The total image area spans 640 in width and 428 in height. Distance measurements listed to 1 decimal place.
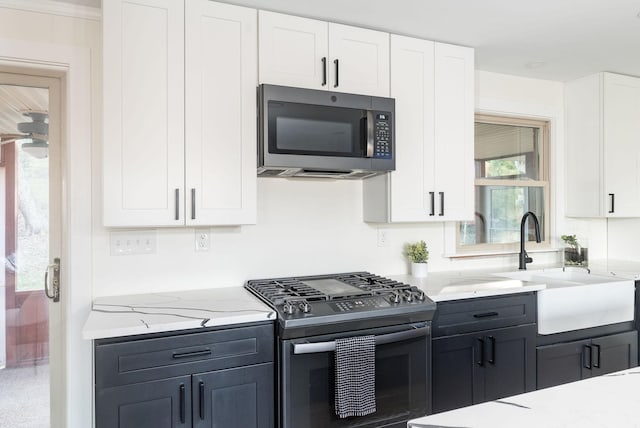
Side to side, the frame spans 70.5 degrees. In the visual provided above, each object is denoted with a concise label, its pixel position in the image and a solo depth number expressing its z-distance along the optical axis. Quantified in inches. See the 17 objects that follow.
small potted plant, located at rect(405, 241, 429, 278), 113.0
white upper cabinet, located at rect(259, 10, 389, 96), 90.2
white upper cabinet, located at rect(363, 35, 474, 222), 103.3
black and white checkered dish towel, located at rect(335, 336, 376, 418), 77.0
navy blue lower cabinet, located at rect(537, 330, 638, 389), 103.1
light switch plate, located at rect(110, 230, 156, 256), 90.7
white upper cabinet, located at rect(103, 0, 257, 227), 79.9
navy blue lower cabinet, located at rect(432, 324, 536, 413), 92.7
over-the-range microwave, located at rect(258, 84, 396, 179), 87.4
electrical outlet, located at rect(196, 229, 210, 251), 97.0
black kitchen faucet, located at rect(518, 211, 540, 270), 123.5
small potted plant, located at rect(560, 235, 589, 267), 133.0
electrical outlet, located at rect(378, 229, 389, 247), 114.7
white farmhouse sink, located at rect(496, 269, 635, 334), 102.4
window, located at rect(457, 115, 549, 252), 131.3
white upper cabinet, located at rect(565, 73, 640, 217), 130.9
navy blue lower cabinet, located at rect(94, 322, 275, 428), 67.3
